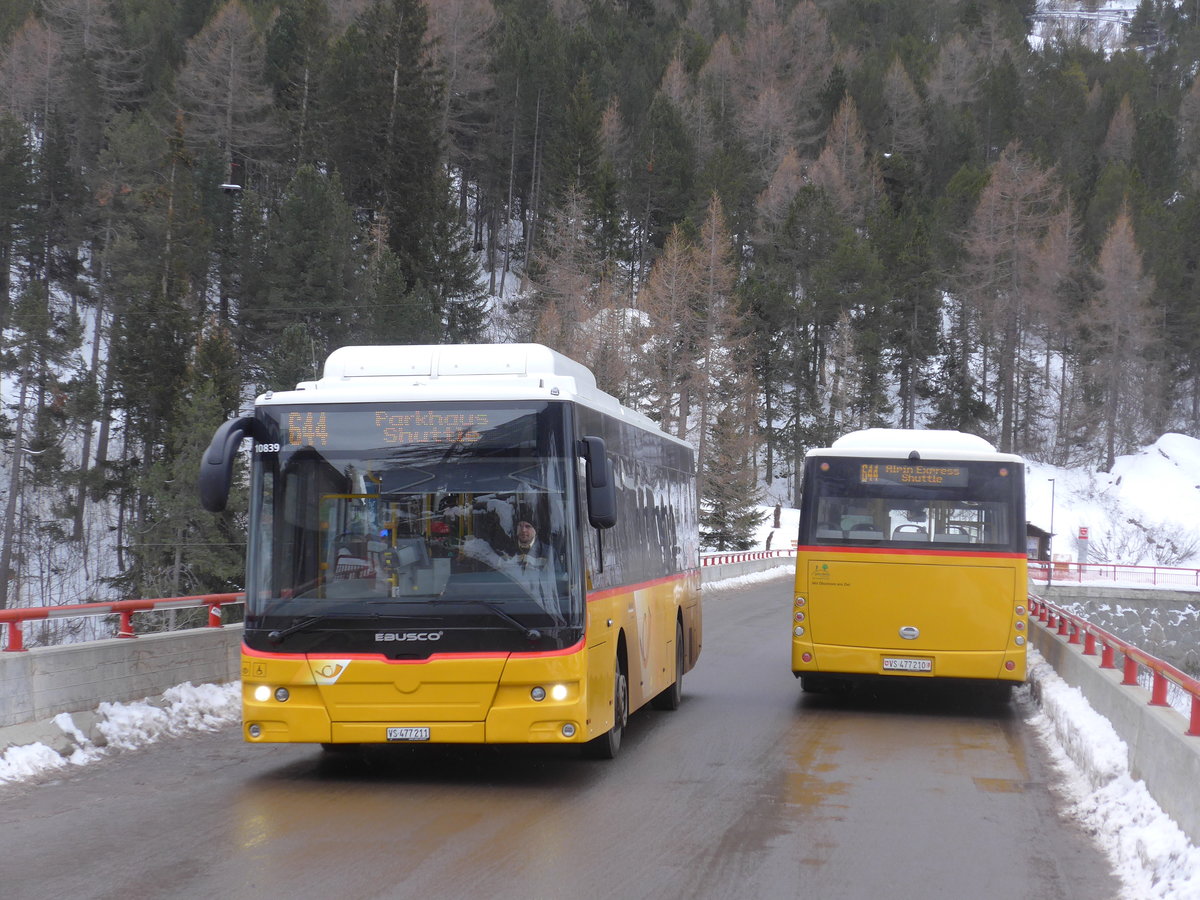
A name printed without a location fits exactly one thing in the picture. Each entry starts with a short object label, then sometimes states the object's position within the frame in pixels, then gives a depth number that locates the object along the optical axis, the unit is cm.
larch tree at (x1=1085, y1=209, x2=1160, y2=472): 7906
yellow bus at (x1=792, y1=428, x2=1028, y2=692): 1424
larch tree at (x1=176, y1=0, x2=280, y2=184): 7350
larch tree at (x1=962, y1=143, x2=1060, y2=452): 8244
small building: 6031
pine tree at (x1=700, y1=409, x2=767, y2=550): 6406
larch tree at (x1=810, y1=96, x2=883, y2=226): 9094
